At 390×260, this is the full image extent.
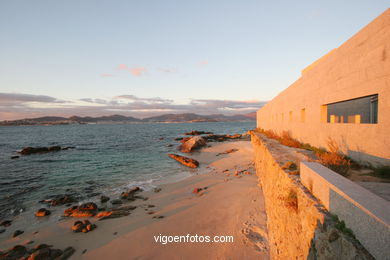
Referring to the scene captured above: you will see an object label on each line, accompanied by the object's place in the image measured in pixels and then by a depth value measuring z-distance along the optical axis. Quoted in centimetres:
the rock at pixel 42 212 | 779
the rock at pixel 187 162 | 1569
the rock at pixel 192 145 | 2442
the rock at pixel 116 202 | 875
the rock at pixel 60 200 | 892
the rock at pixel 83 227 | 649
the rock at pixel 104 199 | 904
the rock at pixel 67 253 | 526
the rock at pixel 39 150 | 2553
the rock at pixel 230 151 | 2136
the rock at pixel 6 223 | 708
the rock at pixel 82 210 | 762
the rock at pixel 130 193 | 937
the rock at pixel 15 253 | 523
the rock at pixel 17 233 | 636
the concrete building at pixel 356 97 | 424
